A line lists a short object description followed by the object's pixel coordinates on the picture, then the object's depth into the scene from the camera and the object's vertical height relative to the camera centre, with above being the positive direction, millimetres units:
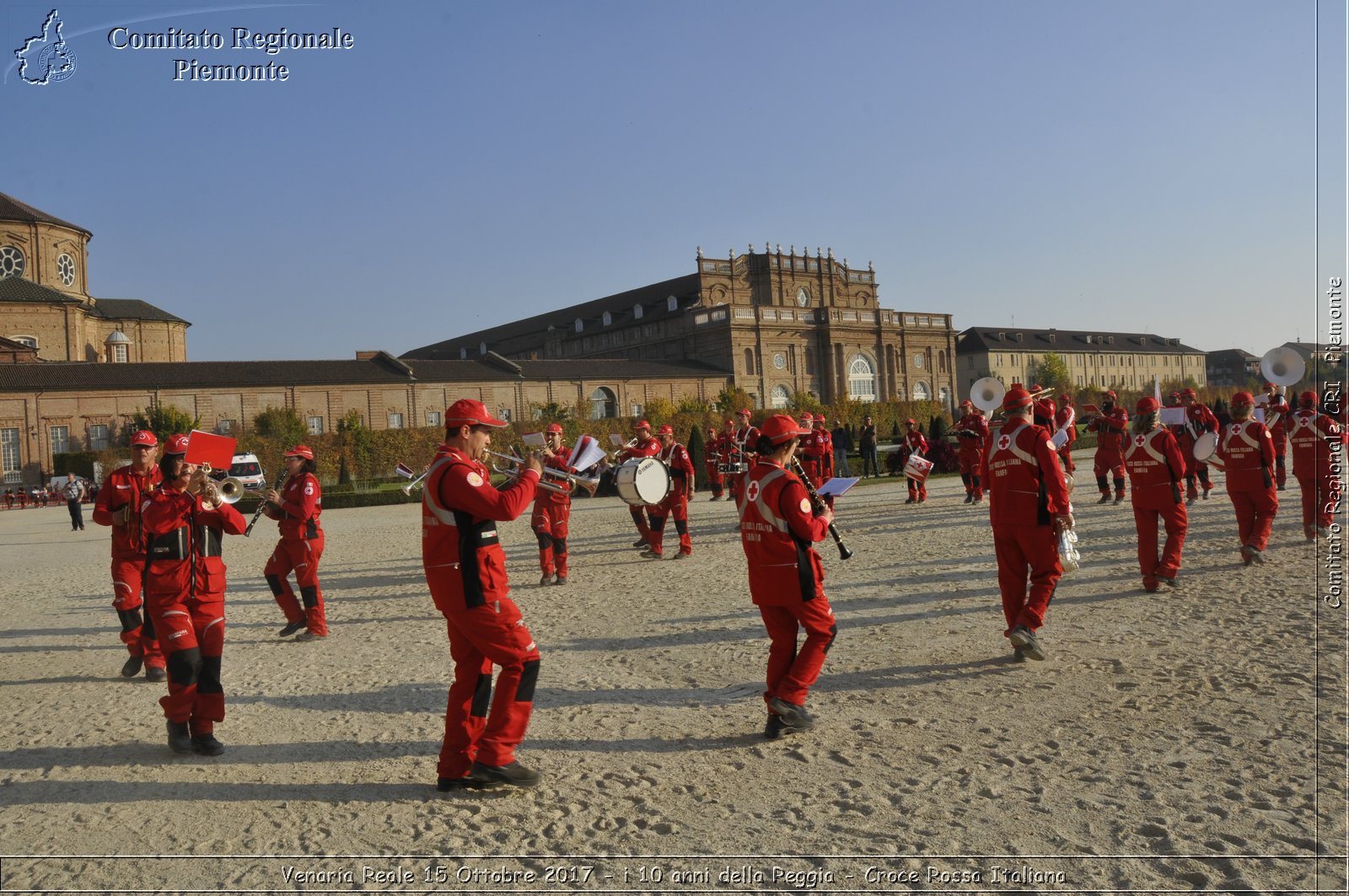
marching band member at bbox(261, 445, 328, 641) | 9305 -1070
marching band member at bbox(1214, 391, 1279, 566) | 10511 -878
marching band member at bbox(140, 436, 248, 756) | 5910 -931
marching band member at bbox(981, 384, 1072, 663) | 7035 -808
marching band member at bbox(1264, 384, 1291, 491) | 13258 -327
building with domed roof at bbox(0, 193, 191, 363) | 65625 +9708
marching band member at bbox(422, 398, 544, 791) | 4910 -899
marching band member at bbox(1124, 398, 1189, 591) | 9383 -932
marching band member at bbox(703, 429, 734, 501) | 21762 -1269
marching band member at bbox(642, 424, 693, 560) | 14086 -1148
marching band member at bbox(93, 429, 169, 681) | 8023 -596
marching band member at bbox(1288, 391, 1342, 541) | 11672 -795
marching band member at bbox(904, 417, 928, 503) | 20641 -873
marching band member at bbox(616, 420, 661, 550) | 13406 -400
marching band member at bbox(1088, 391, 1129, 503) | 17016 -664
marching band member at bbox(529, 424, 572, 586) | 11945 -1223
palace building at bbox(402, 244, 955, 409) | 77625 +7251
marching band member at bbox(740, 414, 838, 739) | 5598 -899
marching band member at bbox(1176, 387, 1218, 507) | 16969 -558
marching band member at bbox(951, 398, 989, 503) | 17672 -668
